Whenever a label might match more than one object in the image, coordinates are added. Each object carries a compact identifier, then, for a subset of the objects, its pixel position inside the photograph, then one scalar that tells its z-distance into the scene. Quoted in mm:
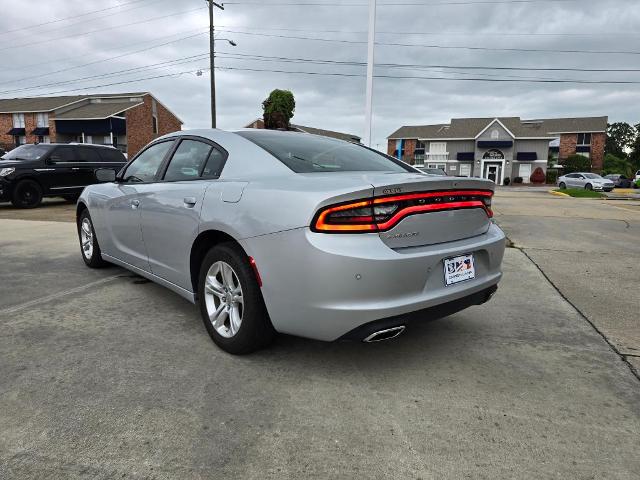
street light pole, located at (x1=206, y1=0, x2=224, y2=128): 24422
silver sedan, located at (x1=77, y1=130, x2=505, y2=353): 2338
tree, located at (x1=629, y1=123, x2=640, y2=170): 55231
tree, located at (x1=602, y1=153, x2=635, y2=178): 51734
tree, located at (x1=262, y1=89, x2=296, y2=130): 26984
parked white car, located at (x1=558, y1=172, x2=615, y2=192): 32906
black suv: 11289
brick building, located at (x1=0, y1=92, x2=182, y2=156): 40781
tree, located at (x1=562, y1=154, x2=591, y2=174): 54844
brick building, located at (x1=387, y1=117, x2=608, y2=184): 50312
